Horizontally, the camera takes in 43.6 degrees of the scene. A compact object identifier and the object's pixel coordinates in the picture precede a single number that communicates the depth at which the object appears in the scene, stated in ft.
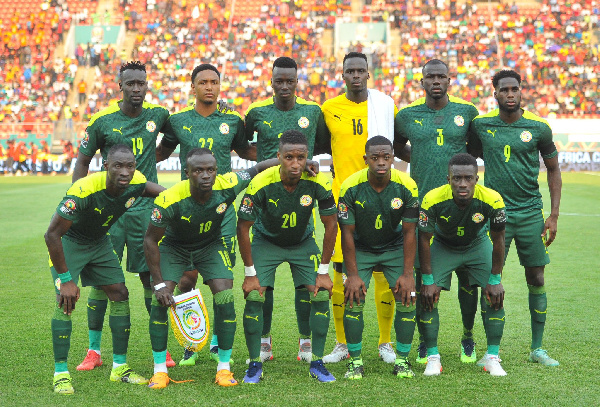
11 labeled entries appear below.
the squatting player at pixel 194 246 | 20.52
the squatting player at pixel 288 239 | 21.04
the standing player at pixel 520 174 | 22.74
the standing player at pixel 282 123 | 23.29
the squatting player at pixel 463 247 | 21.03
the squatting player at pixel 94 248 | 19.94
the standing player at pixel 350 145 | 23.80
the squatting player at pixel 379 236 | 21.18
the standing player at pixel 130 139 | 23.22
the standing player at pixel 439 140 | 22.98
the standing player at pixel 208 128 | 23.57
